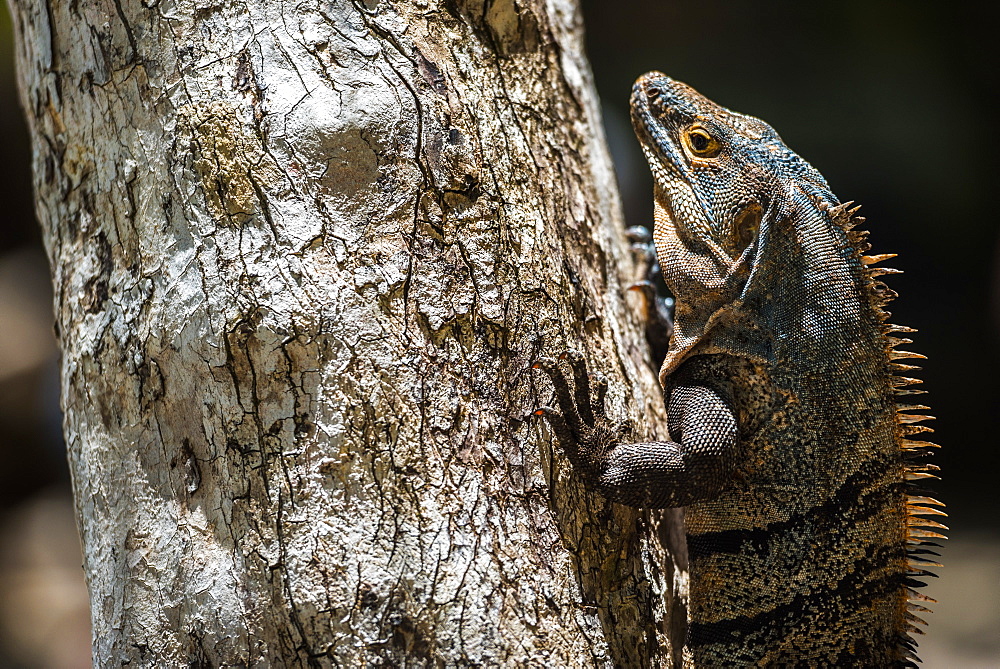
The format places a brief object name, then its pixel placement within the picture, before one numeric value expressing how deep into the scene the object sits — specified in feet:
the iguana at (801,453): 17.56
